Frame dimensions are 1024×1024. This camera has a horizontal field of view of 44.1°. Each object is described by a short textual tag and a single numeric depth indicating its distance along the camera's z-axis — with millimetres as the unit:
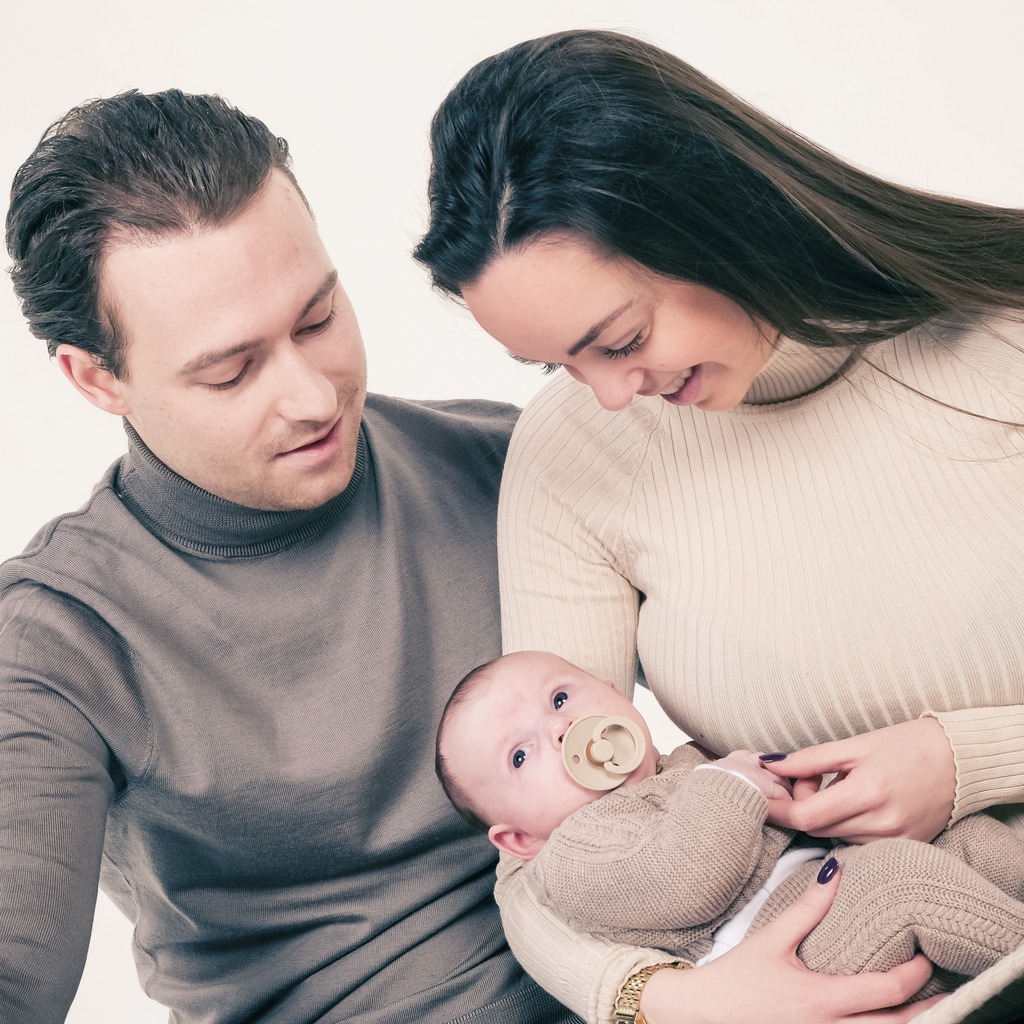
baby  1366
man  1661
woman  1520
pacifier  1578
